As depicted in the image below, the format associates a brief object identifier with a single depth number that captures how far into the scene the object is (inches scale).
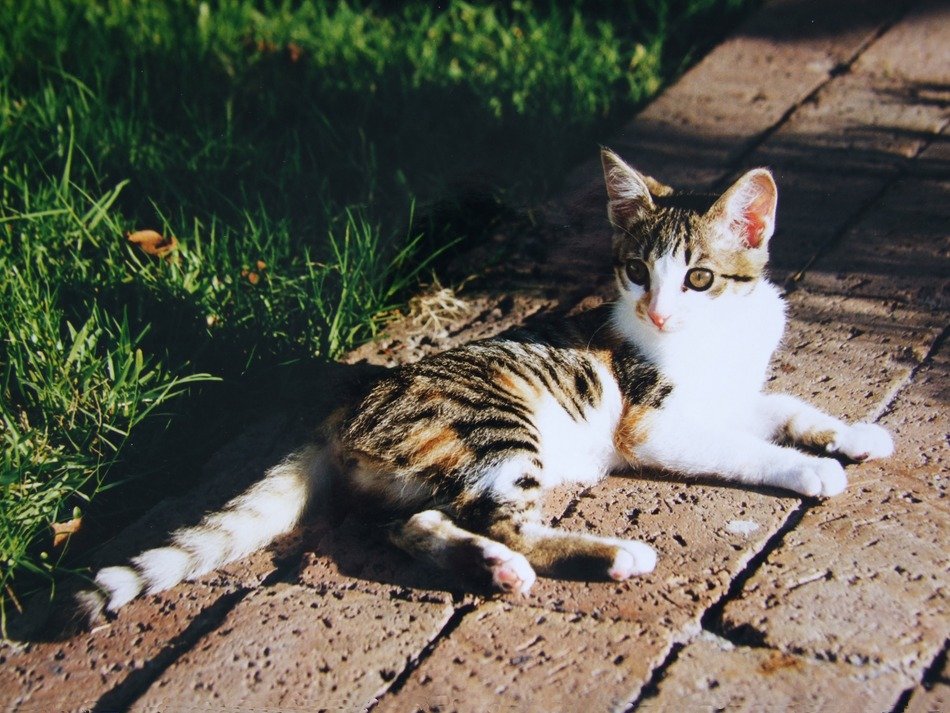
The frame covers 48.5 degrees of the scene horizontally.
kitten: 111.3
